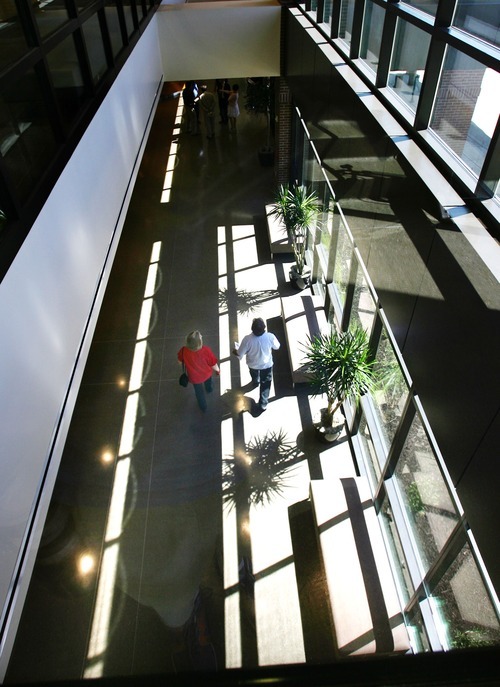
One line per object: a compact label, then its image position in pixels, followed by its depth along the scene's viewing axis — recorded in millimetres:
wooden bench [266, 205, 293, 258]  9484
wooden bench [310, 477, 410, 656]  4188
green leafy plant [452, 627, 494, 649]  3236
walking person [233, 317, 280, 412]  6094
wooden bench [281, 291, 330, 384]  6719
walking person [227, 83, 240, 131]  14969
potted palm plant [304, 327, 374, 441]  5238
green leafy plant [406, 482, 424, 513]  4250
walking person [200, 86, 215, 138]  14195
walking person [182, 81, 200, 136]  15555
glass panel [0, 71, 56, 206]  3309
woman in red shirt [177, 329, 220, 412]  6009
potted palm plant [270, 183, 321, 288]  8258
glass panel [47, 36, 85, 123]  3854
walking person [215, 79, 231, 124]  15609
